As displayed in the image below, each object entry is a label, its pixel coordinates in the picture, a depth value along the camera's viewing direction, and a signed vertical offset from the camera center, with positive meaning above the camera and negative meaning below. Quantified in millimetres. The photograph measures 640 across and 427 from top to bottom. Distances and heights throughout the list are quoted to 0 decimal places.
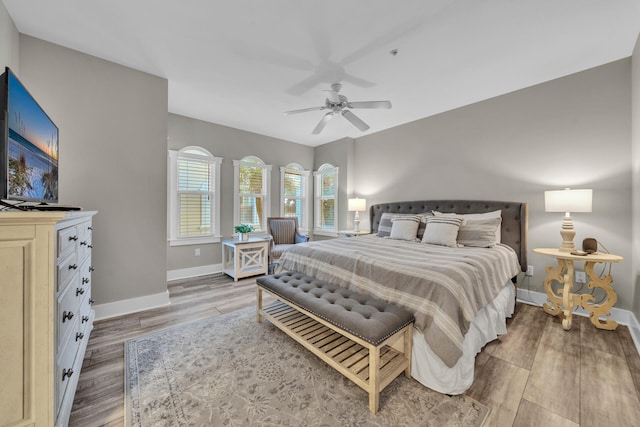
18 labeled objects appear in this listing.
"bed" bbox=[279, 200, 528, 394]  1610 -526
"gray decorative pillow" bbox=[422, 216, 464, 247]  3006 -216
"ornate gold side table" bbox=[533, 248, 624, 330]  2381 -767
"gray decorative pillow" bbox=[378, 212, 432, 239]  3903 -186
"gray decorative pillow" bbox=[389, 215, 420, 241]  3454 -212
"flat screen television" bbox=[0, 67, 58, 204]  1102 +320
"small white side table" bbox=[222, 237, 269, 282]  4000 -804
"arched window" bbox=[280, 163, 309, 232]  5406 +415
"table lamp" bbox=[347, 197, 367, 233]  4832 +124
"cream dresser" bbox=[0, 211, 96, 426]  909 -439
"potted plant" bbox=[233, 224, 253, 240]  4172 -351
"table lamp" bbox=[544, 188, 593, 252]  2418 +111
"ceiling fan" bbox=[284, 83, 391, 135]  2705 +1237
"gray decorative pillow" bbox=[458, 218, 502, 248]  2910 -226
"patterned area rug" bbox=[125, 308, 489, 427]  1407 -1187
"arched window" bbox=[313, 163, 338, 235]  5553 +282
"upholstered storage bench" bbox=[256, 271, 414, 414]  1489 -793
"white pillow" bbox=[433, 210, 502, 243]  3145 -36
